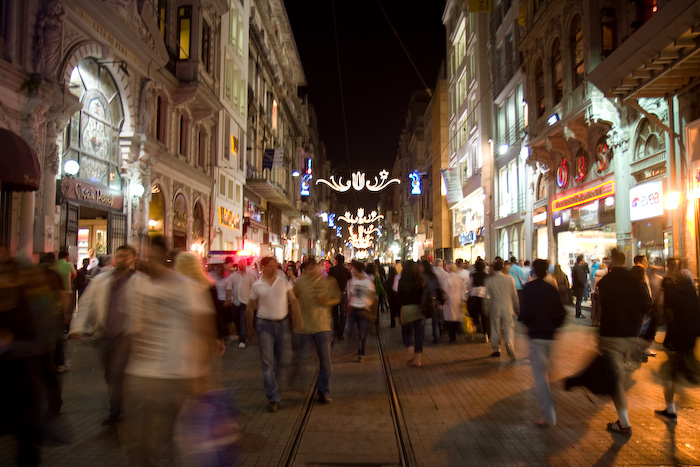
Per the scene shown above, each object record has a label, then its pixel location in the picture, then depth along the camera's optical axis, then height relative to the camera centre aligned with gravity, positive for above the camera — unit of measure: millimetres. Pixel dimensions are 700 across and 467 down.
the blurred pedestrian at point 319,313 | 7137 -789
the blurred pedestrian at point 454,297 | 12188 -939
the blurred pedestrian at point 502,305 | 9922 -925
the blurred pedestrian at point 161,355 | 3367 -644
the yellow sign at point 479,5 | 21875 +10323
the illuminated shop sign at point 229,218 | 28627 +2154
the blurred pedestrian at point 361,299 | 10133 -821
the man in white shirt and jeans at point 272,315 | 6848 -762
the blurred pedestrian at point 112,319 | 5590 -676
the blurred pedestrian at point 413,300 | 9555 -793
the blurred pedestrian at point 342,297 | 12781 -1037
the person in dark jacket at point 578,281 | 16797 -799
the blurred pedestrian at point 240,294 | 11961 -847
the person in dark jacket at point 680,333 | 5895 -878
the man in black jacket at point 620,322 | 5609 -717
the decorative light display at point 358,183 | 22406 +3231
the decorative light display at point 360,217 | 44234 +3461
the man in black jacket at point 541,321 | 5984 -739
